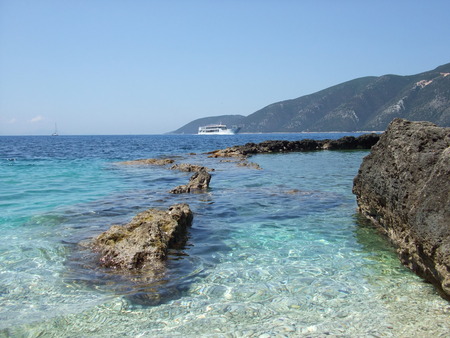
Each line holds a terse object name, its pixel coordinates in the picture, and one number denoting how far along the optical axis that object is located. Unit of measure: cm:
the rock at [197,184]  1450
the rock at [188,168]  2309
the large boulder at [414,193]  490
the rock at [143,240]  620
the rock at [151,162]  2881
